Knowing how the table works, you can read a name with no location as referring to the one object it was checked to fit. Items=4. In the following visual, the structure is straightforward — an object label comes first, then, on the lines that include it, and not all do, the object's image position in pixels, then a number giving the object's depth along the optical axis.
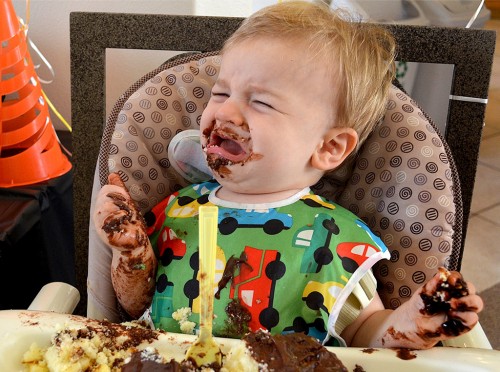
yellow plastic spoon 0.58
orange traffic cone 1.23
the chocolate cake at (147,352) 0.58
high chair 0.88
